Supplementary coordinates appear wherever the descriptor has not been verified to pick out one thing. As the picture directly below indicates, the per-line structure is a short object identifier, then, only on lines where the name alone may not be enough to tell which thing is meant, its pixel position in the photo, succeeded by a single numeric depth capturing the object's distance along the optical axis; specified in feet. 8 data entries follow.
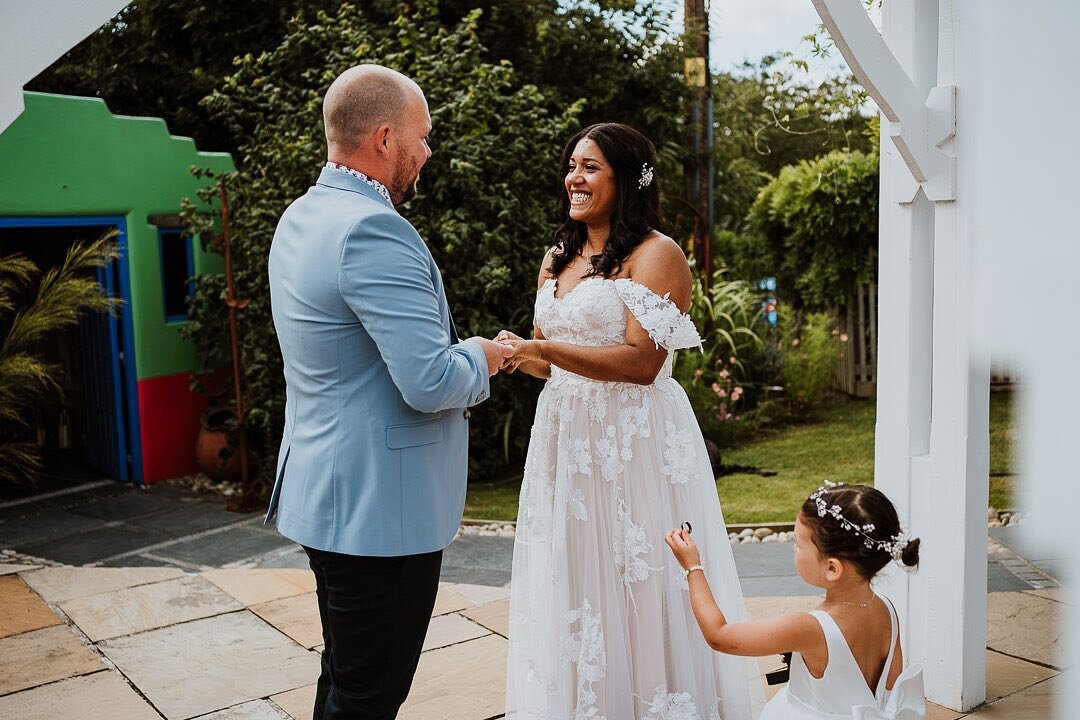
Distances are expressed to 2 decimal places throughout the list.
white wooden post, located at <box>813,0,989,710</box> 8.70
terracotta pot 22.33
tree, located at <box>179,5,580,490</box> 20.79
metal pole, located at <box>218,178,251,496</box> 20.47
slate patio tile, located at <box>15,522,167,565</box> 16.69
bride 8.61
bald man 6.29
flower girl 6.61
